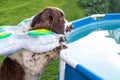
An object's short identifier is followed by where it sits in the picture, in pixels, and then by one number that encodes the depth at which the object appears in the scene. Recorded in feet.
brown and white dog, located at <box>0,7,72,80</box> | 7.40
